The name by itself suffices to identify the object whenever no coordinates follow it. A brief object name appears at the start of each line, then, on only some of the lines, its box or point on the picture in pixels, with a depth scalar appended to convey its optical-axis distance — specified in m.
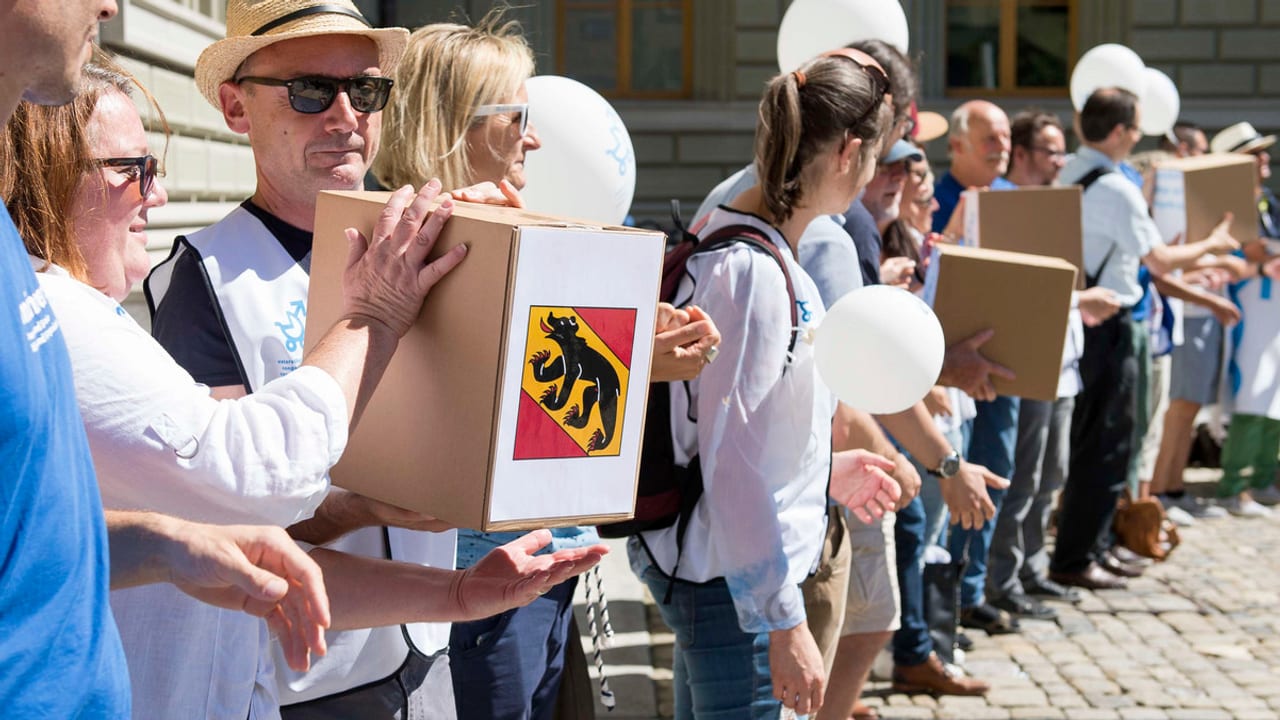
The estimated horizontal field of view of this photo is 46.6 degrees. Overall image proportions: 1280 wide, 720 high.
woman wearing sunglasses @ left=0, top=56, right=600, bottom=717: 1.61
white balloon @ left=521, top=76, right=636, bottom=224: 3.29
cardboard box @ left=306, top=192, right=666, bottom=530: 1.76
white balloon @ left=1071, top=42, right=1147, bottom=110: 7.50
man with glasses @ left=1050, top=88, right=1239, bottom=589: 6.62
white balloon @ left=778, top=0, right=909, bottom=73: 5.09
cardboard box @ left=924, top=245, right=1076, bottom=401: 4.27
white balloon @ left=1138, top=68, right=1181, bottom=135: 8.25
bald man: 5.89
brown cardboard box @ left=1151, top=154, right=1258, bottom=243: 7.65
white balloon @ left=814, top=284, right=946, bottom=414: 2.97
